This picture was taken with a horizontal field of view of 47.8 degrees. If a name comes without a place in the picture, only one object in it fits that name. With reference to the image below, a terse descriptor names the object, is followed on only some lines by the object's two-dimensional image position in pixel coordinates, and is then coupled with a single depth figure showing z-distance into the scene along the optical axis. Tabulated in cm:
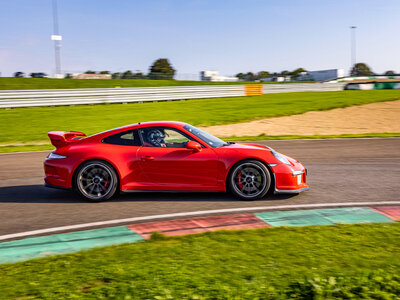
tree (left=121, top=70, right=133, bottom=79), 5132
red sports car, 709
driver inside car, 727
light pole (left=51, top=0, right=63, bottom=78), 5531
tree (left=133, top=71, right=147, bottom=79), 5267
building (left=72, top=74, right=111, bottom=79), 5064
